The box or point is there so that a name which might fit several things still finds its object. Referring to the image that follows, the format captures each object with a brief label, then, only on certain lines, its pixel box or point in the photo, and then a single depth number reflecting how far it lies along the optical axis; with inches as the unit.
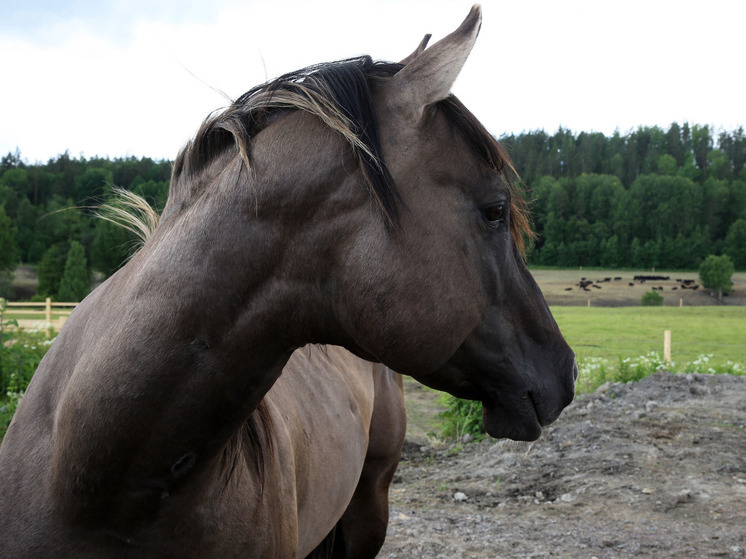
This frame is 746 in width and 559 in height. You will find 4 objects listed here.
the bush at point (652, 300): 1546.5
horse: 51.7
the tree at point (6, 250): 1533.0
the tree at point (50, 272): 1644.9
